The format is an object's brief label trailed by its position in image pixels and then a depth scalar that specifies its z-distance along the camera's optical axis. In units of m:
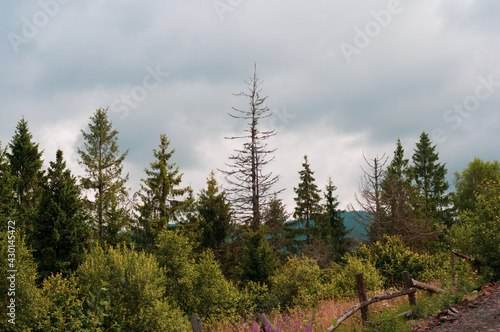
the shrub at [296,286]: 14.86
